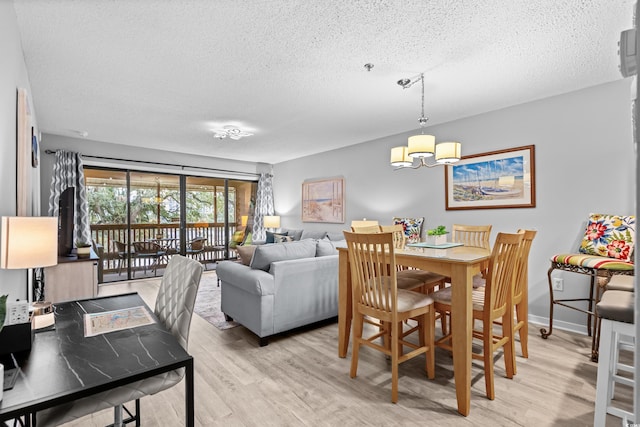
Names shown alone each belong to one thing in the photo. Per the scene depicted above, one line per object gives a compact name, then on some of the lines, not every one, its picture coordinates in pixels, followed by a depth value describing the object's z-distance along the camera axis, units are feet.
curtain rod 16.89
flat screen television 13.70
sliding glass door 18.13
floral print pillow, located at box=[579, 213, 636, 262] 8.67
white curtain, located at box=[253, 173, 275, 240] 23.88
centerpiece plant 8.83
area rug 11.03
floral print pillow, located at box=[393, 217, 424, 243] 14.21
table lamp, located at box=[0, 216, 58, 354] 4.75
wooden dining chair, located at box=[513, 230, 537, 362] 7.36
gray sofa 9.18
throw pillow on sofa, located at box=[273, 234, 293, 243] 19.40
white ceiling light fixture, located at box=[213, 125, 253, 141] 14.62
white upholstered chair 3.62
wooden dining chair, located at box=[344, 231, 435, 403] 6.40
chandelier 8.82
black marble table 2.77
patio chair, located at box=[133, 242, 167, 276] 18.89
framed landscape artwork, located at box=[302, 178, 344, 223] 19.07
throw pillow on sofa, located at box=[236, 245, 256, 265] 11.40
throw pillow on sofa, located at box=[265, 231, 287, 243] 20.23
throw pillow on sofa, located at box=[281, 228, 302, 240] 20.57
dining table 6.05
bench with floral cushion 8.13
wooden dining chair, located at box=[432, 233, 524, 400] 6.34
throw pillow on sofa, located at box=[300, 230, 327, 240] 18.79
